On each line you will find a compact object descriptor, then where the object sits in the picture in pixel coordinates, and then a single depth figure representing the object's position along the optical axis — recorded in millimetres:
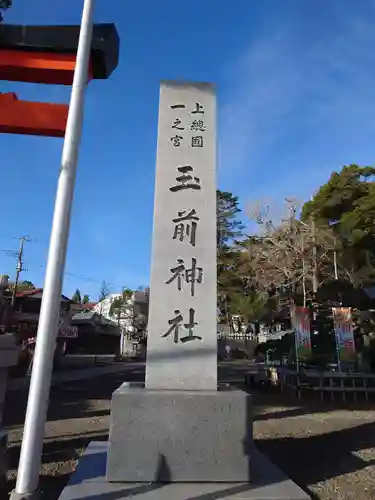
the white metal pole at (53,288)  3078
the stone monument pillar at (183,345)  3701
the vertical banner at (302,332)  13719
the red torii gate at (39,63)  5328
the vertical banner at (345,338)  13070
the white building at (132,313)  30641
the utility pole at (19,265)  28827
